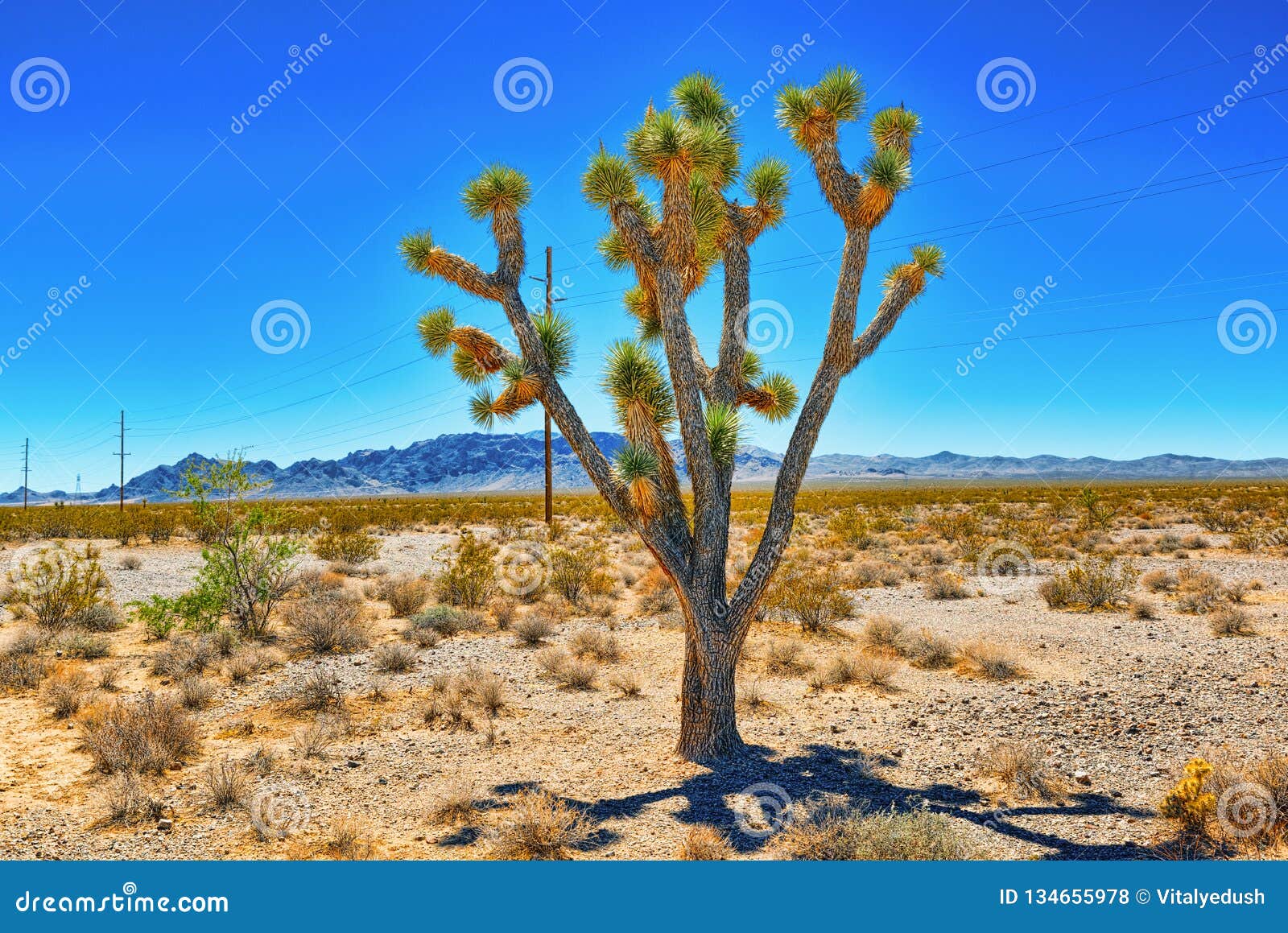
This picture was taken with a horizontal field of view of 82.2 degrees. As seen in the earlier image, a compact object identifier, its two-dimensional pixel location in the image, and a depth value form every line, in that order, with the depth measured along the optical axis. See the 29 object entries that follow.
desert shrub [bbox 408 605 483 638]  13.23
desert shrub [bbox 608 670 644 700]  9.74
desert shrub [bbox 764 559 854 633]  13.23
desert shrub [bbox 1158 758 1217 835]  5.47
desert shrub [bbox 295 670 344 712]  9.13
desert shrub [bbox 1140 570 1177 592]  16.22
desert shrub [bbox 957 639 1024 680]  10.09
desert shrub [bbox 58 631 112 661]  11.17
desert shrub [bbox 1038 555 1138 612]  14.80
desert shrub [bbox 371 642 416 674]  10.77
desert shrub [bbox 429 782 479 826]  6.06
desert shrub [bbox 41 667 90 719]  8.59
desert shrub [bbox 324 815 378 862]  5.34
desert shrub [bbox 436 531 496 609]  15.30
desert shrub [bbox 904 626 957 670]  10.88
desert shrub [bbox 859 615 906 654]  11.73
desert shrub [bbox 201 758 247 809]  6.21
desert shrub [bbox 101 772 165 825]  5.96
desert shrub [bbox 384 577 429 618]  14.99
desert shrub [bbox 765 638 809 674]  10.75
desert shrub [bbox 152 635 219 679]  10.42
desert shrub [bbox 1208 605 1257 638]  11.79
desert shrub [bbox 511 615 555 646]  12.65
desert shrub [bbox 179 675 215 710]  8.95
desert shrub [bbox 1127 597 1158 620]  13.48
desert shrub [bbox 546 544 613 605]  16.34
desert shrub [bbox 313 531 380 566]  22.28
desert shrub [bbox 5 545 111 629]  12.78
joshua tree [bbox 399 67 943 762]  7.29
